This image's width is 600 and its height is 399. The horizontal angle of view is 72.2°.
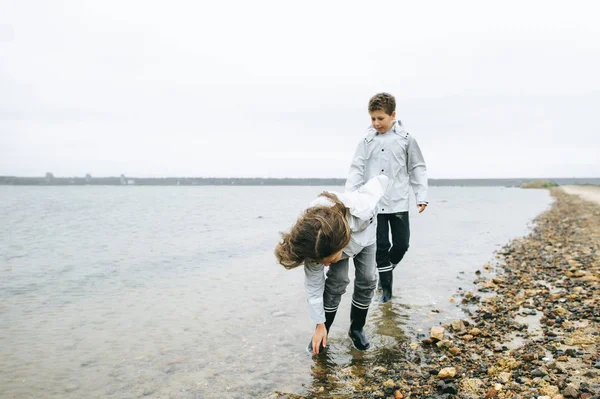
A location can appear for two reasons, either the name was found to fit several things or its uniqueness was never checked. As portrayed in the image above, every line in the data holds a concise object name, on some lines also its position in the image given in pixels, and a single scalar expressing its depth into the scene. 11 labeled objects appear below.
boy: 4.89
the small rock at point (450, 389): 2.80
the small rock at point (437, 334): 3.75
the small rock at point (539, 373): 2.85
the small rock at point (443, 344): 3.60
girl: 2.99
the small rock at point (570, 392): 2.48
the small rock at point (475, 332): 3.86
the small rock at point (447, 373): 3.00
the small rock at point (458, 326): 3.99
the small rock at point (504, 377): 2.85
